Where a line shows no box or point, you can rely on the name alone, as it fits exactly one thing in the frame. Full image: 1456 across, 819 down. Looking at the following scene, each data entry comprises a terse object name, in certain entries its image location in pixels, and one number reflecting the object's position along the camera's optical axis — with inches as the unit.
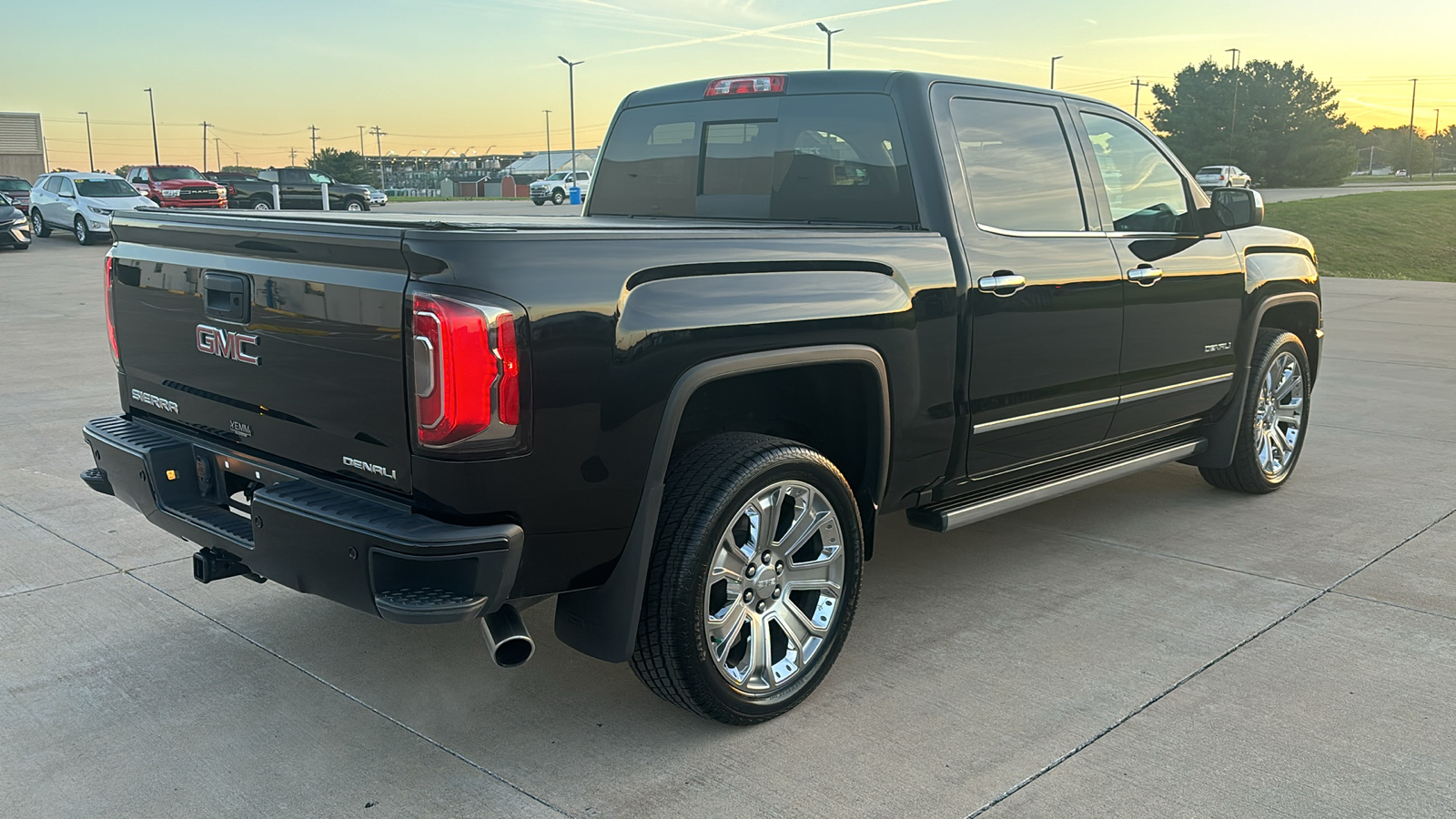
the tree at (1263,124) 2864.2
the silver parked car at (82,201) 1077.8
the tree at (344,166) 3400.6
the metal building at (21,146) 2785.4
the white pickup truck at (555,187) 2128.4
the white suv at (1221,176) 2039.9
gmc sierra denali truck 109.6
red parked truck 1202.6
